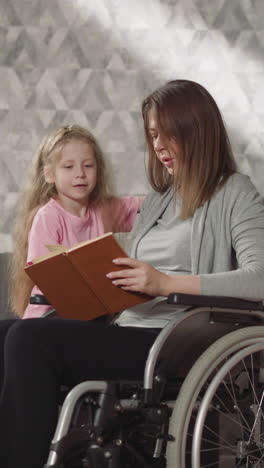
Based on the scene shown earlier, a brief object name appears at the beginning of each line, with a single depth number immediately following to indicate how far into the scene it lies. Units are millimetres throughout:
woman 2548
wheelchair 2519
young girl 3229
